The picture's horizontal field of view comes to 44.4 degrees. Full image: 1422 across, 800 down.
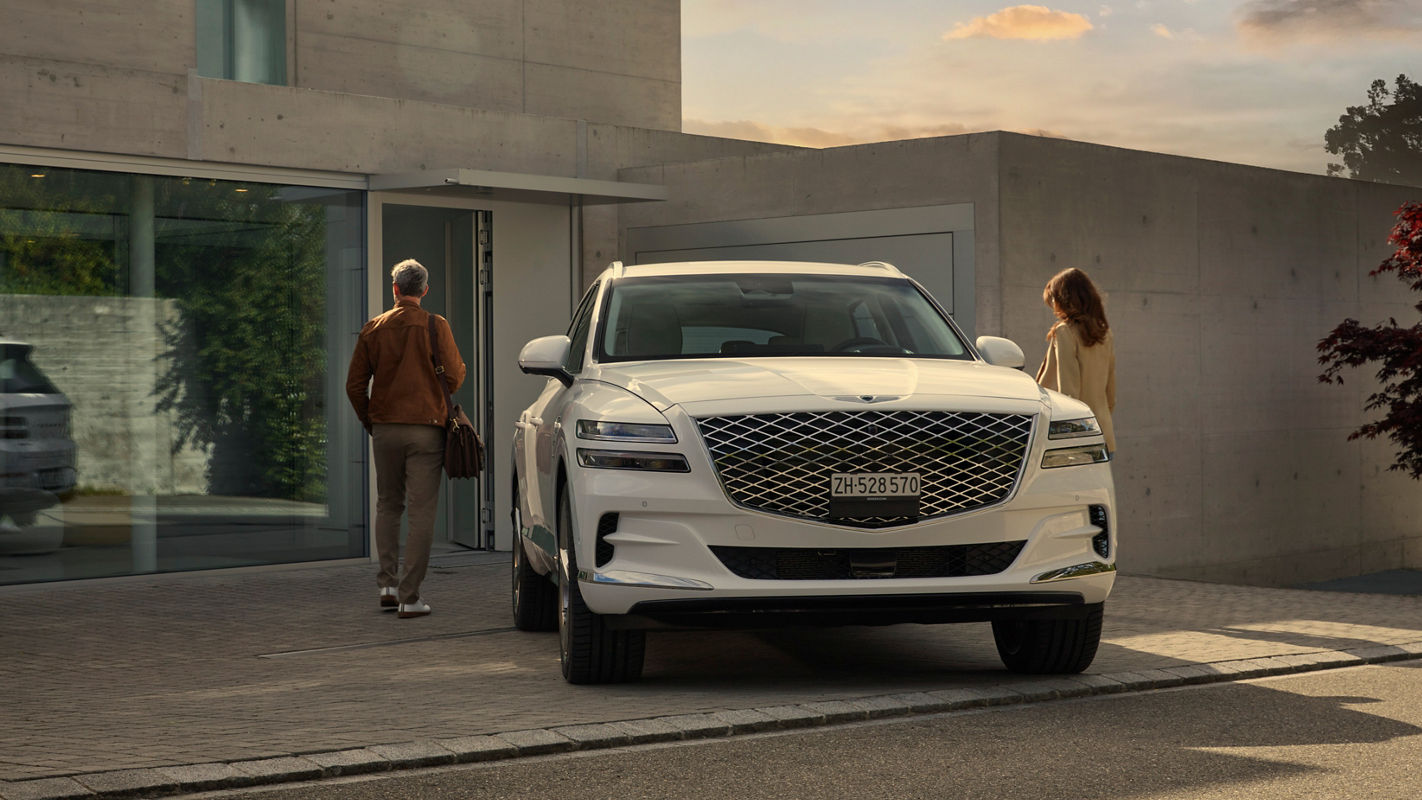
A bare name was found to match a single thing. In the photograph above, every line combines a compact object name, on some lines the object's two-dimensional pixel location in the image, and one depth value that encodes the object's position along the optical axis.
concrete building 12.51
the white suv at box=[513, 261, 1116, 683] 7.07
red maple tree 16.06
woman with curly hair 10.41
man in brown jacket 10.39
